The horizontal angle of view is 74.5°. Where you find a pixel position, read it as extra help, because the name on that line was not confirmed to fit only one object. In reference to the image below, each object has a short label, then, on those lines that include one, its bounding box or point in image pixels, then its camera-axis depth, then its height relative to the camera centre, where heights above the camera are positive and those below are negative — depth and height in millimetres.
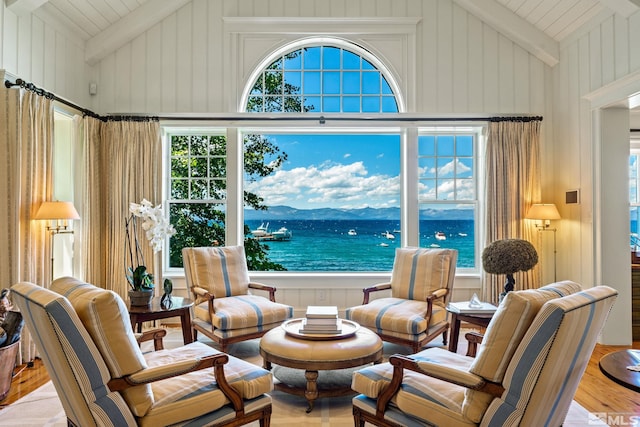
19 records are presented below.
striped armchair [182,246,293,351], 3615 -793
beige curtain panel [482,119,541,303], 4867 +367
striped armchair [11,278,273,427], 1734 -684
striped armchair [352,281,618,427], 1686 -664
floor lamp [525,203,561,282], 4570 +37
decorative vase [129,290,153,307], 3408 -649
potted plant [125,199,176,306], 3420 -188
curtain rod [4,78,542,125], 4828 +1154
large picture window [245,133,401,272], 8516 +280
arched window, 5137 +1638
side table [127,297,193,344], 3303 -759
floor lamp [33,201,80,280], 3621 +63
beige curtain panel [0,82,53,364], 3484 +278
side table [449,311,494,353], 3317 -844
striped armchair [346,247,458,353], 3520 -812
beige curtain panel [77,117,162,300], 4812 +412
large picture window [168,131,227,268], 5223 +592
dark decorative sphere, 3574 -354
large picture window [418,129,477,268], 5215 +575
